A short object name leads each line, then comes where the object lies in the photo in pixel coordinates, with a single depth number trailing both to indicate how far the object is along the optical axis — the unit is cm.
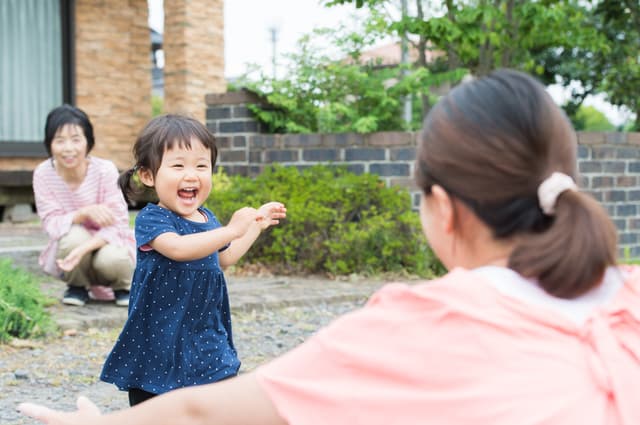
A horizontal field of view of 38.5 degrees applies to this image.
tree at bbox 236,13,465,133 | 866
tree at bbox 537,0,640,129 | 1323
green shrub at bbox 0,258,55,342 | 504
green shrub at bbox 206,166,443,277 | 747
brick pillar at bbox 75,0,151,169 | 1154
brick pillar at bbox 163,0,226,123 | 1151
